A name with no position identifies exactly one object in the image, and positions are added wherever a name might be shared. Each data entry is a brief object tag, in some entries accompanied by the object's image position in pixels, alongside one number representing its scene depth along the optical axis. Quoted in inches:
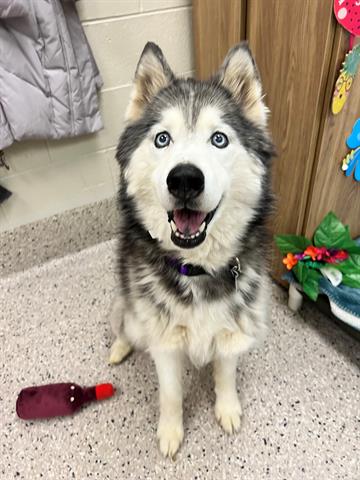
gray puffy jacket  55.2
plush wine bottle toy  52.2
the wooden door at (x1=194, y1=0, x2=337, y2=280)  47.9
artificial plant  60.0
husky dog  36.4
